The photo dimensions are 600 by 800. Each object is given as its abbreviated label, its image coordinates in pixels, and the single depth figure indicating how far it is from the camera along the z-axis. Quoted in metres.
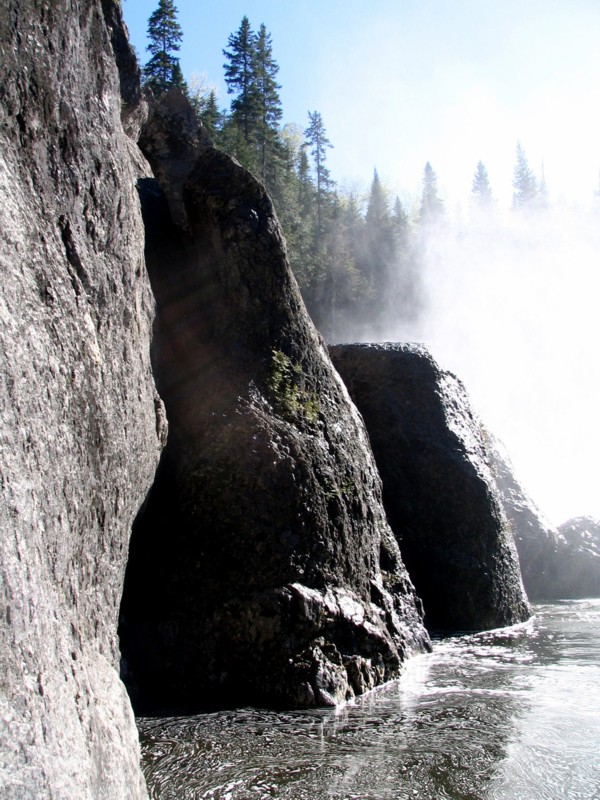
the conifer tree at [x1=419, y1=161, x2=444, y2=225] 87.00
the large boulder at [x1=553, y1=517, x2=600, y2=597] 14.11
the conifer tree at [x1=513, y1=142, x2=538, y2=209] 85.03
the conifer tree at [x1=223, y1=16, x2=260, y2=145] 48.00
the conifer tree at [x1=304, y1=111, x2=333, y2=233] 66.00
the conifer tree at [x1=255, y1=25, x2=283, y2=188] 48.00
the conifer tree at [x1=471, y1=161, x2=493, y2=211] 89.56
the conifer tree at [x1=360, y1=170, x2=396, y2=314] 63.79
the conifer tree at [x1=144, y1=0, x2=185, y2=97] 42.12
